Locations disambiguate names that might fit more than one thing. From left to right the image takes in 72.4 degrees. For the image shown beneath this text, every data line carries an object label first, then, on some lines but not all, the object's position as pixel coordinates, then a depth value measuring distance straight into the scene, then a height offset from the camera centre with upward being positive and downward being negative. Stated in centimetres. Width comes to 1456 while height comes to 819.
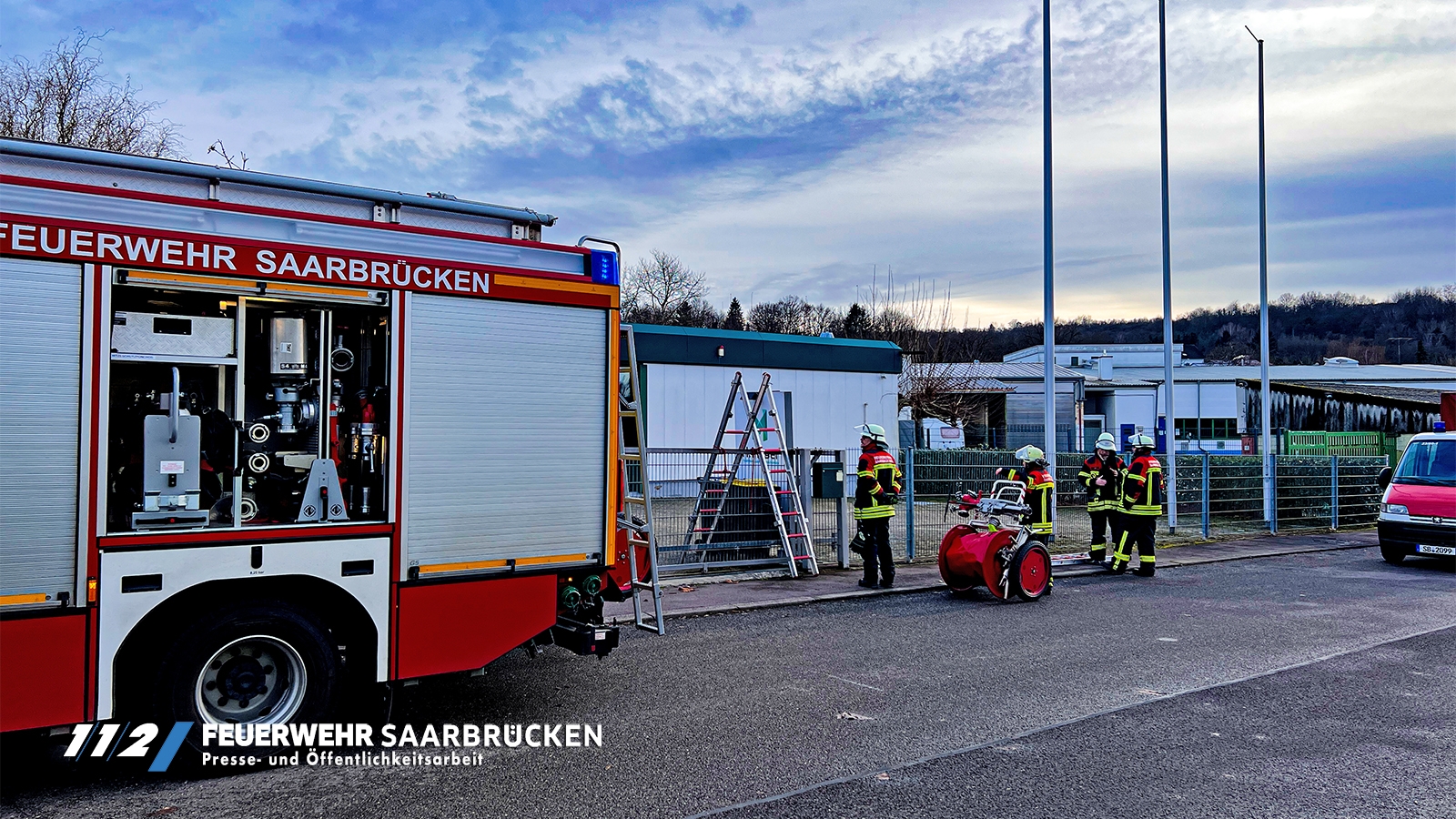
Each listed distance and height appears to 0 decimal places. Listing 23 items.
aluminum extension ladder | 655 -31
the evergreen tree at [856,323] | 6006 +746
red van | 1373 -96
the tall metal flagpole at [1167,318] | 1797 +222
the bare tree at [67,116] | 1659 +540
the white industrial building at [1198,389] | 4912 +232
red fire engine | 457 -2
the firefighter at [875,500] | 1099 -72
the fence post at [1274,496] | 1902 -116
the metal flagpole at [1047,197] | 1552 +375
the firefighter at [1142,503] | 1245 -86
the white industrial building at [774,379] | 2308 +139
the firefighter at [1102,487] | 1290 -67
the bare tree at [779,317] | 6925 +845
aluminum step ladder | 1189 -61
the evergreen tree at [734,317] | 7368 +905
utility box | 1262 -62
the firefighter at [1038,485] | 1223 -61
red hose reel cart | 1035 -124
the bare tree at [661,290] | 5684 +834
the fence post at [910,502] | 1309 -91
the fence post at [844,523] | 1274 -114
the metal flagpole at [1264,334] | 2072 +218
